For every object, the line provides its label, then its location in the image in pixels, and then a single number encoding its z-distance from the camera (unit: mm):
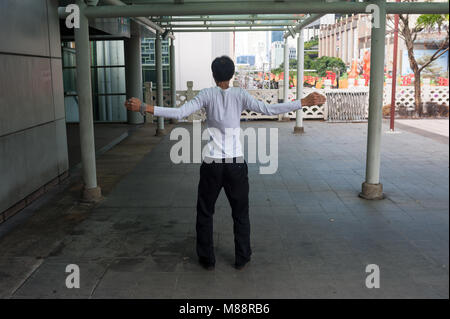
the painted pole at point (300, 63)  11672
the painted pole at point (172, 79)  13992
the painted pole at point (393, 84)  12023
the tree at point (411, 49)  15266
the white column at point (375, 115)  5664
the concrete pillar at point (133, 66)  14352
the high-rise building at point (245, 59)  100531
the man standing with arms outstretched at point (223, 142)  3656
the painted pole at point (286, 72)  13570
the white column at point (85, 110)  5699
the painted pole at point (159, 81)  12258
